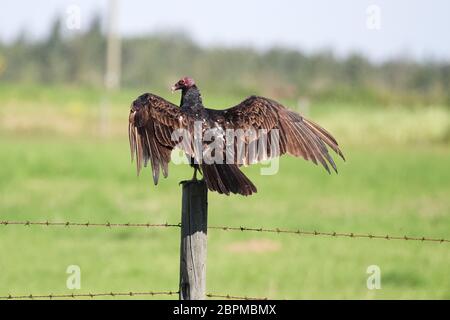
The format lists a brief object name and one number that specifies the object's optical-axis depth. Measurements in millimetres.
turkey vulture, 11172
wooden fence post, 10000
